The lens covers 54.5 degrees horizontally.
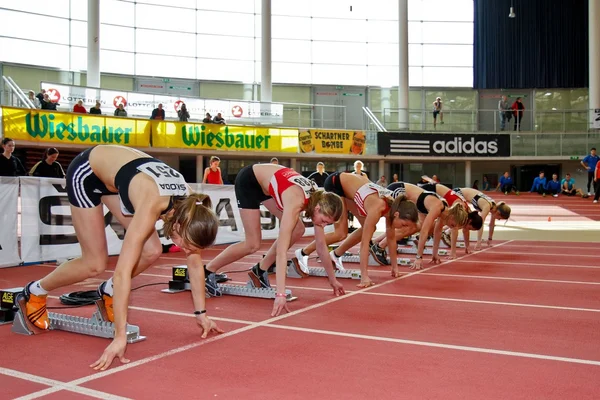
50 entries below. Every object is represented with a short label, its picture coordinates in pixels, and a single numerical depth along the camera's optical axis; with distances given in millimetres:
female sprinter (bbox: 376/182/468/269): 8125
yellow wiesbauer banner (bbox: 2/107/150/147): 17109
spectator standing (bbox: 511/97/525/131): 29247
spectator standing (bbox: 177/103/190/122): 22234
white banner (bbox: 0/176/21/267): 8062
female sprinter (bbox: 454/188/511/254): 10628
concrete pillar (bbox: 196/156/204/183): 24453
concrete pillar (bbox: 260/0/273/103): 27922
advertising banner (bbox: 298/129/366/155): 24578
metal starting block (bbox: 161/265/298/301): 5755
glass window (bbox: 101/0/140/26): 29984
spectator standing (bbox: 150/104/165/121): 21219
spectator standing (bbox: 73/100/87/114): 18877
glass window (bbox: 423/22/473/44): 33969
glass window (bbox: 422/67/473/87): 34469
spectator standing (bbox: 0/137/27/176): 8906
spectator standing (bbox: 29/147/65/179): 9500
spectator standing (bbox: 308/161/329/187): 13344
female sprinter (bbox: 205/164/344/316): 4746
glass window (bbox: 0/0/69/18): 27502
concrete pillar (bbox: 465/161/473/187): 28664
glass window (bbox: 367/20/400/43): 33938
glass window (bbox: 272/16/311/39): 32938
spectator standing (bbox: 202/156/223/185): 13609
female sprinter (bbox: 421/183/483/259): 8914
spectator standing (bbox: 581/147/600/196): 22234
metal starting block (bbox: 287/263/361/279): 7293
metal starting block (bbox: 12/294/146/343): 4004
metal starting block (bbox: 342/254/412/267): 8969
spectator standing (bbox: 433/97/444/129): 29844
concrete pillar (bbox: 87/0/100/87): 23906
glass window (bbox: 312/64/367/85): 33969
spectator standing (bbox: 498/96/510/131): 29500
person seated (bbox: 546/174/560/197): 24994
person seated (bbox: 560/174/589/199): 24317
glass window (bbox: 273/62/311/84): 33438
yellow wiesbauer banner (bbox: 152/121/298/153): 21391
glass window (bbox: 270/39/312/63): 33094
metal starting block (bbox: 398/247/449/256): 10654
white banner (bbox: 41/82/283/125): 19844
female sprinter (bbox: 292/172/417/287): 6363
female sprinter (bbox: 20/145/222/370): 3277
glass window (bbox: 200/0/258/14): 32188
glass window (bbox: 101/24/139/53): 30109
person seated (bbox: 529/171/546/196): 25469
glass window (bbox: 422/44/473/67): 34188
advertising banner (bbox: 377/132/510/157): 26328
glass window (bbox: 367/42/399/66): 34062
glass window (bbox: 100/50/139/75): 30156
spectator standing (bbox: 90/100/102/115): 19209
